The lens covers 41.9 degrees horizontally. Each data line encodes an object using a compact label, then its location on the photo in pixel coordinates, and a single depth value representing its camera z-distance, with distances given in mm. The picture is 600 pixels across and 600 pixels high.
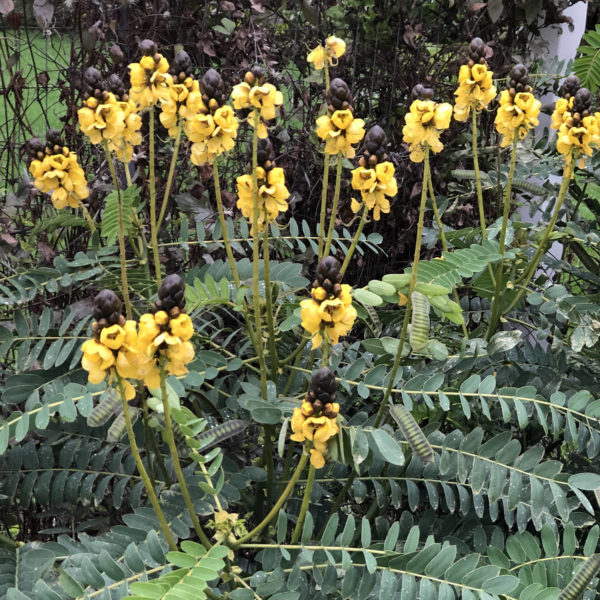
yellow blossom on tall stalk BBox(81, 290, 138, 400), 1058
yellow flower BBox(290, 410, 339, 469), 1223
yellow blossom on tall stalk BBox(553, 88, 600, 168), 1749
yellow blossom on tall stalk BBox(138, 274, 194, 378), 1068
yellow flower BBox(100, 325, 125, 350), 1061
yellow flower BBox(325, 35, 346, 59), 1776
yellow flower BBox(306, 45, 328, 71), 1813
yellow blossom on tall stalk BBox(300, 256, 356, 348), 1199
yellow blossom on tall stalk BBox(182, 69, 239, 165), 1533
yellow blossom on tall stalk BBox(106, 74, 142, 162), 1661
